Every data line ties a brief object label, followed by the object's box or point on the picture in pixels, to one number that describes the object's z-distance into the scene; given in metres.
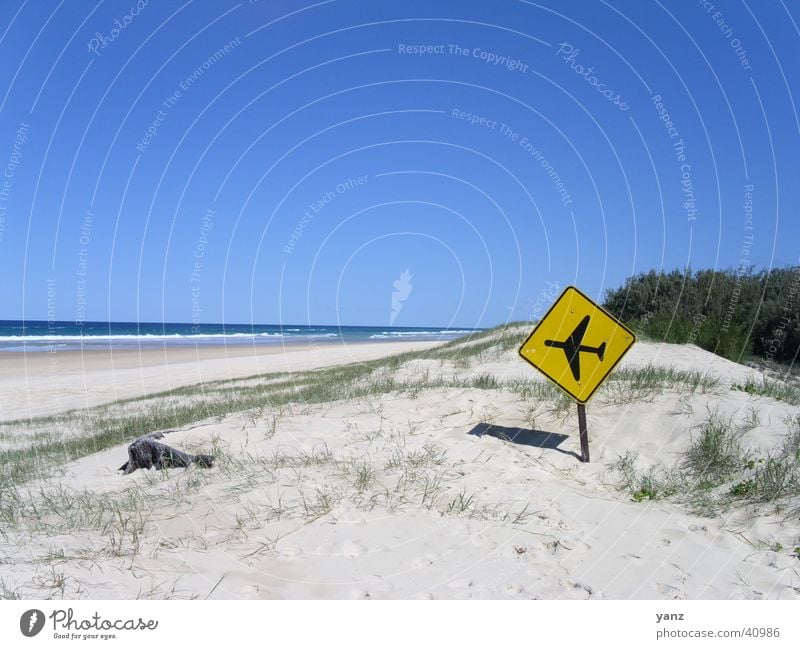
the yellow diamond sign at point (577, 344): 6.26
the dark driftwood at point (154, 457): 6.45
